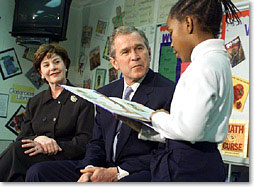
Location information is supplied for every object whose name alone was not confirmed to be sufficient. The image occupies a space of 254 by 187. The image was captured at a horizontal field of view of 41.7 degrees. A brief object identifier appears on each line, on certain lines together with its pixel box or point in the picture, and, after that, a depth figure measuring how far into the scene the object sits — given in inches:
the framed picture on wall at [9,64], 132.6
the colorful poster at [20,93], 134.1
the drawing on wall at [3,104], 130.0
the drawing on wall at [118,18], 129.8
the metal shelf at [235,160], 80.8
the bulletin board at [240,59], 85.0
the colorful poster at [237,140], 82.5
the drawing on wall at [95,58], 138.8
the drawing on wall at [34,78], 140.4
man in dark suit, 45.7
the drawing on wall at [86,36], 145.4
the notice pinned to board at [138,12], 117.7
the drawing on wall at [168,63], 105.7
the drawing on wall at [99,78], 133.8
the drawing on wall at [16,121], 131.6
